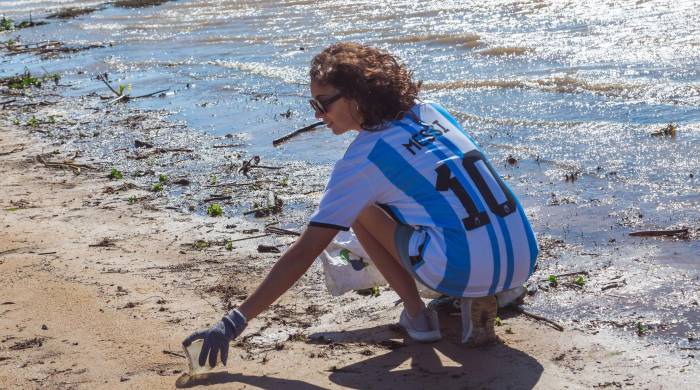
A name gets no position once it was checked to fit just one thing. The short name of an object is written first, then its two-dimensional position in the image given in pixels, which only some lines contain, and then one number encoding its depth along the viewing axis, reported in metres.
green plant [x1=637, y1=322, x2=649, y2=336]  4.32
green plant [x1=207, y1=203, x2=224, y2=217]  6.64
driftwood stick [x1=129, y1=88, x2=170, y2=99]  11.42
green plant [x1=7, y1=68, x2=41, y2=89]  12.65
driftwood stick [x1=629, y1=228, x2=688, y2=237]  5.58
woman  3.88
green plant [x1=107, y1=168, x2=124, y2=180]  7.73
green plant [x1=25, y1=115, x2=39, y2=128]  10.09
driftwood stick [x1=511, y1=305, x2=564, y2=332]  4.45
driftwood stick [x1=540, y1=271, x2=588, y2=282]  5.06
